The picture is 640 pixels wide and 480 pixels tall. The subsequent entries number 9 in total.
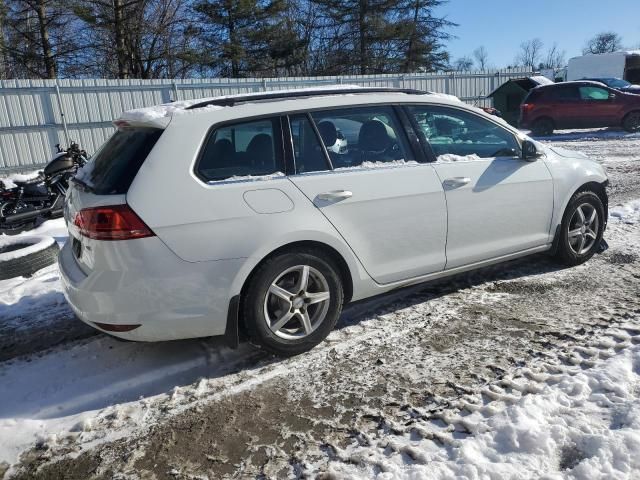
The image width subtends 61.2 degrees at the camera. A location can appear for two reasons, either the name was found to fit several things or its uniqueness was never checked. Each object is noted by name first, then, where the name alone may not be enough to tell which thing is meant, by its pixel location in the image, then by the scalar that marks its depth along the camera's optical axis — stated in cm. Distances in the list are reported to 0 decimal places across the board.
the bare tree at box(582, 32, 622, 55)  8125
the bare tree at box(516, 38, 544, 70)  9644
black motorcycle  815
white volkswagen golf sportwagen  315
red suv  1728
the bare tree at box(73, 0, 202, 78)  2388
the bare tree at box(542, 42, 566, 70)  9038
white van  2681
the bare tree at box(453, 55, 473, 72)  6260
